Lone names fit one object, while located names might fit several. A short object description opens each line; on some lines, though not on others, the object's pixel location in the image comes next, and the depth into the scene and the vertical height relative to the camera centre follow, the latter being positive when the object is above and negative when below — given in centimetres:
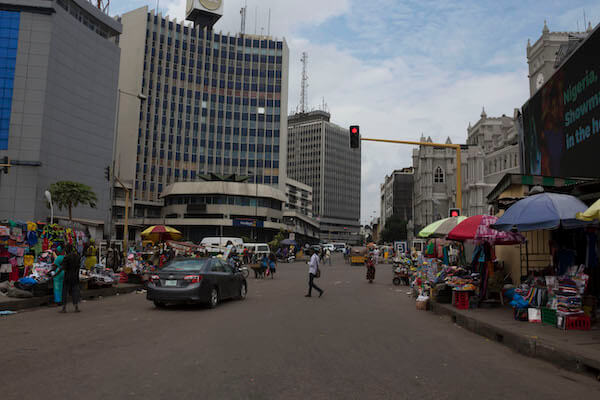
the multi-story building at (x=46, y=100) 5397 +1699
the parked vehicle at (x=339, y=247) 11665 -69
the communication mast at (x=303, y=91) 17628 +6287
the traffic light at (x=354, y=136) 1883 +452
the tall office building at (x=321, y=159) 18250 +3477
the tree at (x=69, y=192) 4509 +436
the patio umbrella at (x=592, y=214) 787 +68
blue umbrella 977 +85
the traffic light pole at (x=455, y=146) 1783 +419
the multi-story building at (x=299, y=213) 10525 +734
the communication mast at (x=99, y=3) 6606 +3409
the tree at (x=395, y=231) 9662 +328
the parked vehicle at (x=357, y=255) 4994 -113
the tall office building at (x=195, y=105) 9062 +2854
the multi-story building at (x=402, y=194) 13109 +1536
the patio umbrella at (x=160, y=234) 2661 +28
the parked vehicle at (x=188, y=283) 1229 -122
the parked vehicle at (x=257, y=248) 4642 -66
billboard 988 +332
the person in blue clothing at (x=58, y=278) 1249 -119
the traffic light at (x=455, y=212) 1856 +149
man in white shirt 1696 -92
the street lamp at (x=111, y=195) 2803 +296
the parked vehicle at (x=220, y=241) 4250 -7
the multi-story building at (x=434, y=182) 8776 +1406
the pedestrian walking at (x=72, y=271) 1200 -94
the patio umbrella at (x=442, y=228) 1630 +75
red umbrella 1245 +46
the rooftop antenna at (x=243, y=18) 10678 +5302
